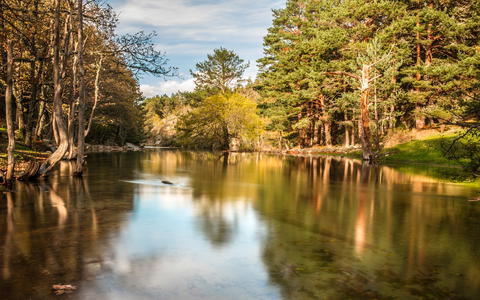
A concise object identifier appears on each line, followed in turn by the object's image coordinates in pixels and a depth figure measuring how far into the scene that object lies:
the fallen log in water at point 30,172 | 18.58
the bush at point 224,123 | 66.31
